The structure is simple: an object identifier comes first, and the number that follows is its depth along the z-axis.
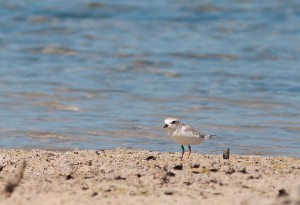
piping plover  13.57
